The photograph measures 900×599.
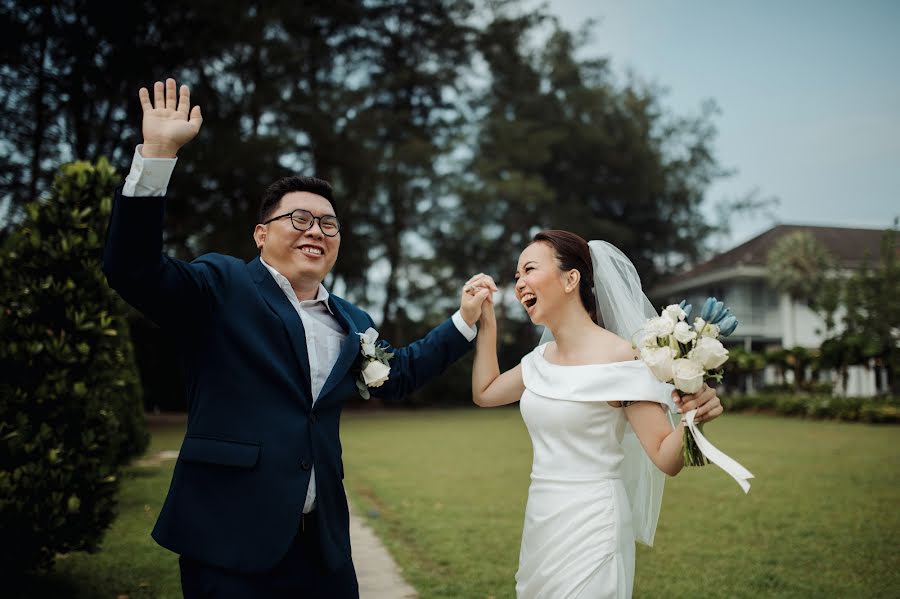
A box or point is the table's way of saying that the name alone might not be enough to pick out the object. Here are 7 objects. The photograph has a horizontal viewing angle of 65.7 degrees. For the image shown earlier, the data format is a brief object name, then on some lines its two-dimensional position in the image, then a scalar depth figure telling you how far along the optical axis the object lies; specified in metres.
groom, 2.31
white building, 34.31
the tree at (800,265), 32.06
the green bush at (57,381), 4.57
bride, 2.89
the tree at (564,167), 29.05
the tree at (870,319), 21.45
